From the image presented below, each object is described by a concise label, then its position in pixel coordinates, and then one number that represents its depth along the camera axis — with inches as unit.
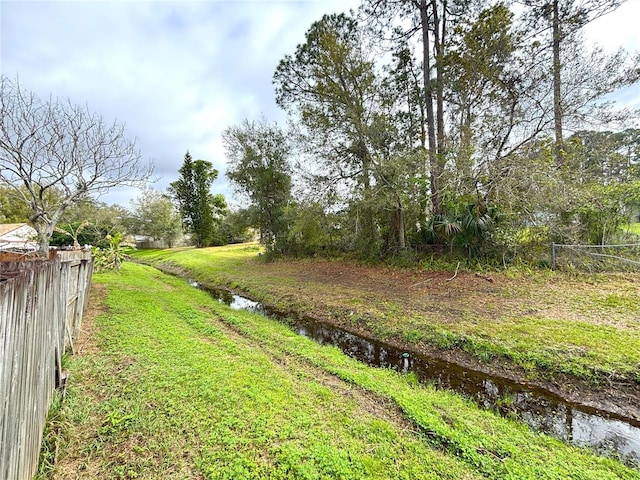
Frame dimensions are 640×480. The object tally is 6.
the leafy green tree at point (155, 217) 1103.0
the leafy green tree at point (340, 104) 367.6
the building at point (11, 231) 610.2
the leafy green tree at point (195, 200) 1042.1
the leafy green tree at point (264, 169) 590.9
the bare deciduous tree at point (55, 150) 215.6
